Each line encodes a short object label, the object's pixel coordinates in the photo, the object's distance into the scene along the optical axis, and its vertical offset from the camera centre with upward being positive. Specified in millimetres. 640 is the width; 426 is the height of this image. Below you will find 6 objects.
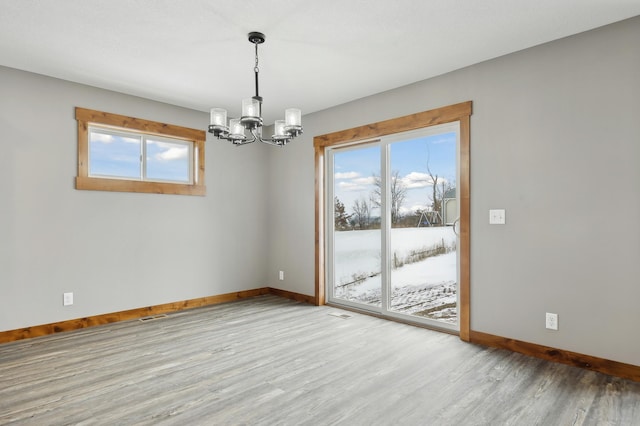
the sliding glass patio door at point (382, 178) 3494 +455
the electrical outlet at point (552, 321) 2945 -878
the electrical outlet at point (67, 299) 3766 -861
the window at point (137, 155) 3975 +753
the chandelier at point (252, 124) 2717 +751
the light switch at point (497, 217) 3260 -20
